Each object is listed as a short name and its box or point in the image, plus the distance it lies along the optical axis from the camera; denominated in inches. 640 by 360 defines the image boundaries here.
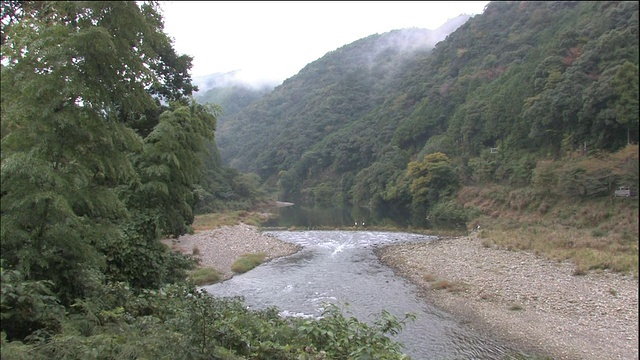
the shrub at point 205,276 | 585.6
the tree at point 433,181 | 1438.2
